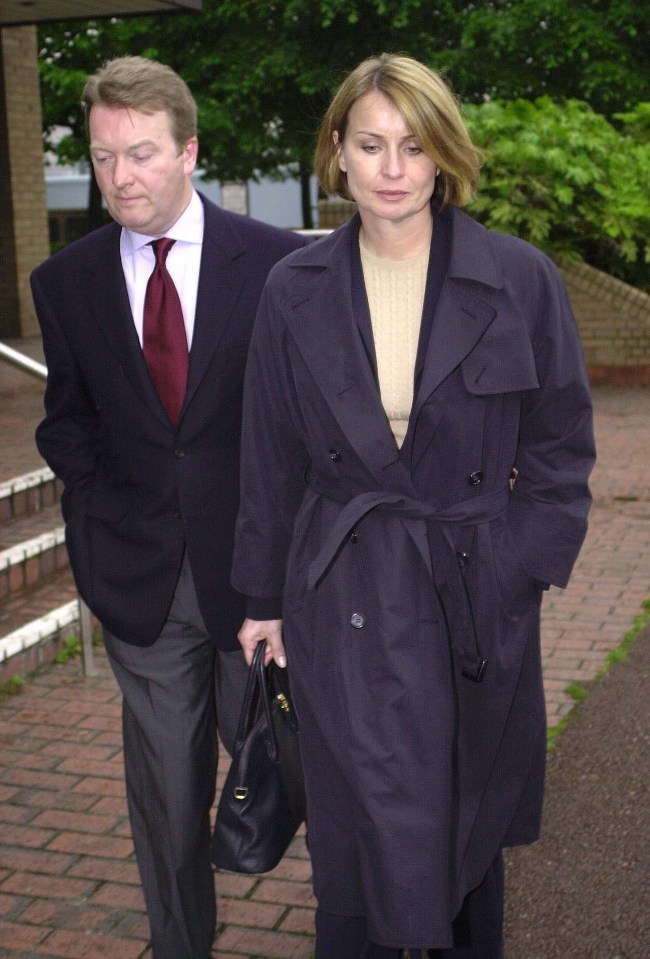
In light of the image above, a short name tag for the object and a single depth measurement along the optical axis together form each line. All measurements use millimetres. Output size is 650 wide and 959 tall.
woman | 2605
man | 2994
